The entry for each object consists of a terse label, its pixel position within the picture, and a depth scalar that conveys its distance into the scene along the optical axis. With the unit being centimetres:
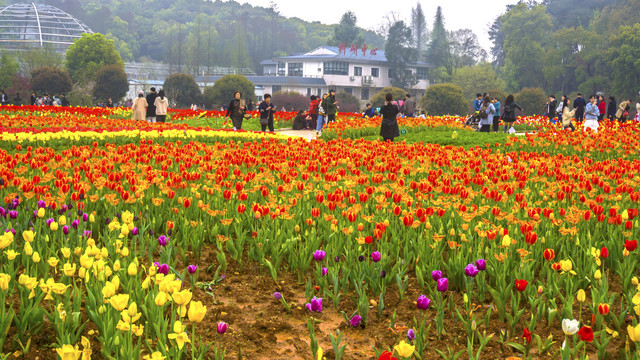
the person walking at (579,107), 2296
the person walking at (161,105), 2006
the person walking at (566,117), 2095
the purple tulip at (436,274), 354
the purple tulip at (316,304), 319
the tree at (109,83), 4884
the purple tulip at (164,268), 331
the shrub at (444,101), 4350
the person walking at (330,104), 2003
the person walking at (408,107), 2636
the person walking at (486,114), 1995
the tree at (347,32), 8938
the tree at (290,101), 4947
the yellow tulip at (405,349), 224
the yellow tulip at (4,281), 297
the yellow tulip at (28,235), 356
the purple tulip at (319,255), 390
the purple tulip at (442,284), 329
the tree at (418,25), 9606
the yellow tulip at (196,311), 255
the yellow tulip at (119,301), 263
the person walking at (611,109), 2681
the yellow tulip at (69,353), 231
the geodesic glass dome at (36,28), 8700
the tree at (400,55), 7200
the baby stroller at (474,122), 2258
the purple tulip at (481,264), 366
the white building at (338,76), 7369
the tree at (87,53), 6219
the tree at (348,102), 5322
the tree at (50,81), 4666
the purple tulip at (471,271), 351
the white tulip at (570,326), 263
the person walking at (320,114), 1995
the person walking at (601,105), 2499
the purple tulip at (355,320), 319
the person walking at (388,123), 1510
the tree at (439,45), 7531
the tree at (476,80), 5956
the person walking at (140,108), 1952
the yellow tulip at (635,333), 243
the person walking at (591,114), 2038
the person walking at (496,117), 2172
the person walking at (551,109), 2606
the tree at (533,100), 4400
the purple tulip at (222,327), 278
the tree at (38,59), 6037
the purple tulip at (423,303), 310
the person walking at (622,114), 2509
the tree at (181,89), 4684
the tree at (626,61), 4778
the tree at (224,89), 4830
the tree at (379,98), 5375
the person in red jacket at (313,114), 2304
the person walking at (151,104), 2053
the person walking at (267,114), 1984
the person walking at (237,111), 1839
